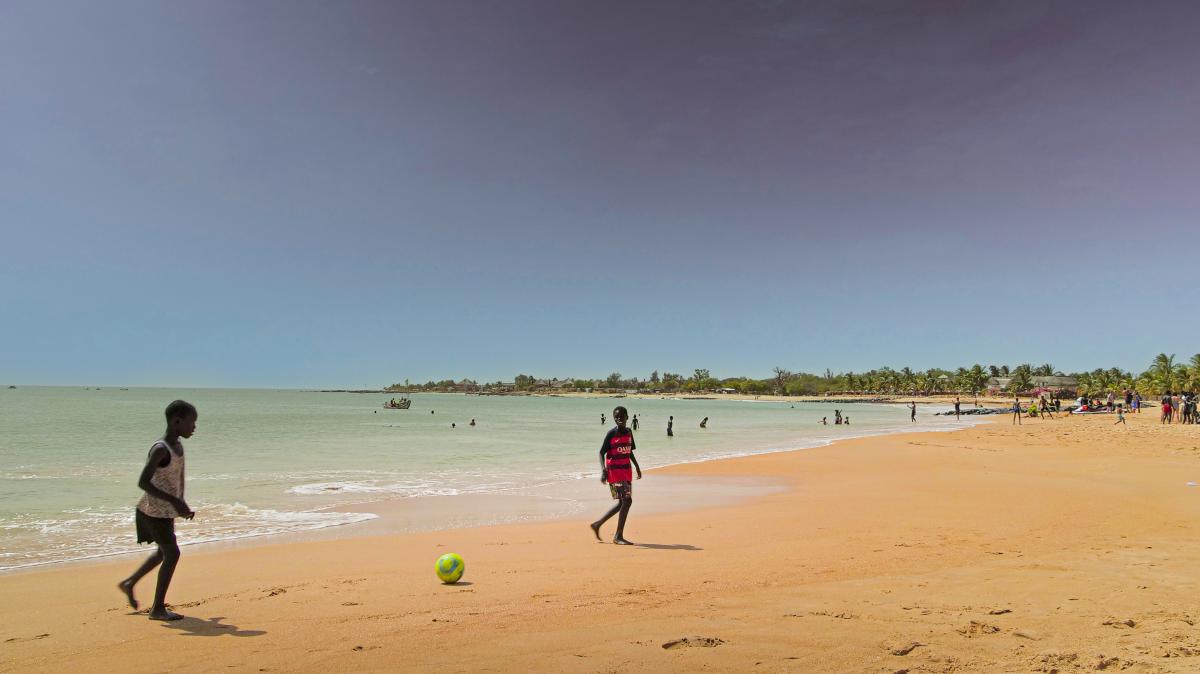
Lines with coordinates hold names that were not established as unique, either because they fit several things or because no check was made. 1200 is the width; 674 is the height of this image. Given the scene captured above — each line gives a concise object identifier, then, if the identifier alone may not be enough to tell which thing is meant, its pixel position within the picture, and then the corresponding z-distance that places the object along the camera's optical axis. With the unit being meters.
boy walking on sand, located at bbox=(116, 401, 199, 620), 5.55
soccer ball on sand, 6.97
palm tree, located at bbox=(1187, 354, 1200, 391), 85.75
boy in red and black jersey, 9.23
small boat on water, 83.94
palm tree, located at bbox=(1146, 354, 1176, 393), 95.19
